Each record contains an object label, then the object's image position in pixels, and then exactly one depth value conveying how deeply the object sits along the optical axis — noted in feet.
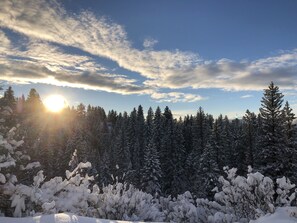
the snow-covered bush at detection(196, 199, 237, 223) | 20.02
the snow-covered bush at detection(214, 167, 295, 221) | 19.64
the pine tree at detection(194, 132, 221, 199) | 88.92
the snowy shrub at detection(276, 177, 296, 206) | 19.31
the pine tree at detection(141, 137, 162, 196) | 103.32
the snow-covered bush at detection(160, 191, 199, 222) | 24.08
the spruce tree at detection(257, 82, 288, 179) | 66.49
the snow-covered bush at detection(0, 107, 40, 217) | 15.01
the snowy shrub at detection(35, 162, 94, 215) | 18.56
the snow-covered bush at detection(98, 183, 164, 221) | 19.72
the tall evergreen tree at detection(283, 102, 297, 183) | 66.46
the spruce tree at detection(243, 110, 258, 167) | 96.33
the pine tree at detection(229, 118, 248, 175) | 105.66
